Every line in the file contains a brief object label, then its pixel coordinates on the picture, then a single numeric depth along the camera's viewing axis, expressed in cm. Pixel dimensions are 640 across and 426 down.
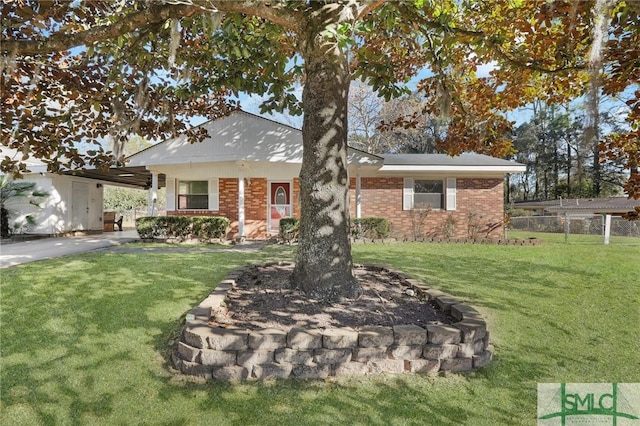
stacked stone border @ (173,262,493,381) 308
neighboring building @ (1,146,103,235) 1467
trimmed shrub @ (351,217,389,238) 1355
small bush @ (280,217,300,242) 1266
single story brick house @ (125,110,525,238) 1389
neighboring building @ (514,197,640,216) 2417
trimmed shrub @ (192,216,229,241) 1289
